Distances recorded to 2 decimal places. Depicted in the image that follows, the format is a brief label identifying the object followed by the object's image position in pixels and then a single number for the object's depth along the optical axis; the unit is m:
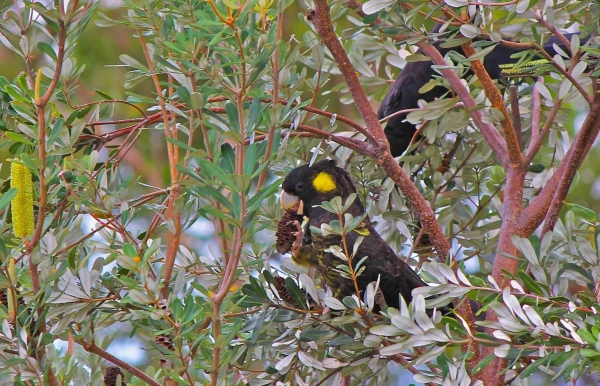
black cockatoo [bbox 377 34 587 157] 12.30
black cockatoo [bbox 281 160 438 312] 12.01
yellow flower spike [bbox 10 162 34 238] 11.75
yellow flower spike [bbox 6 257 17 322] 11.71
